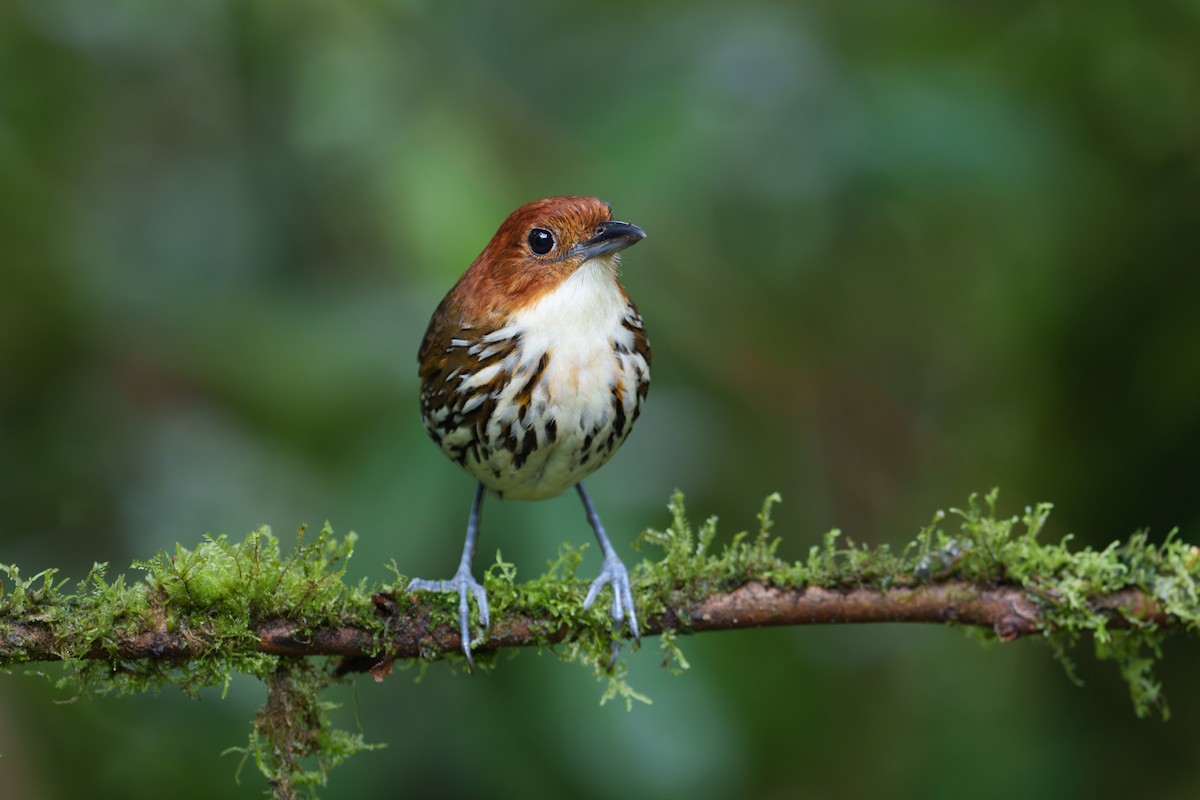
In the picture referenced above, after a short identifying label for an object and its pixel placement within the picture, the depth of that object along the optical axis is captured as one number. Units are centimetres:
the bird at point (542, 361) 660
